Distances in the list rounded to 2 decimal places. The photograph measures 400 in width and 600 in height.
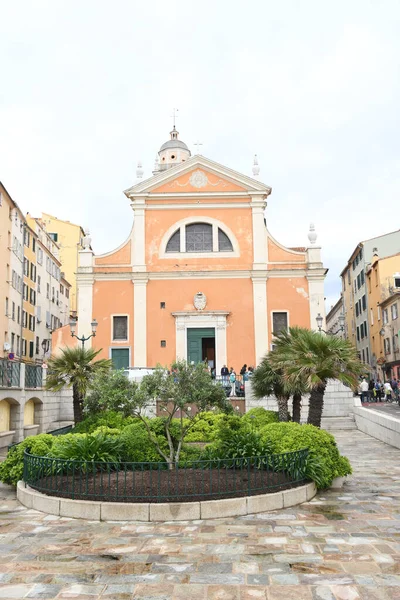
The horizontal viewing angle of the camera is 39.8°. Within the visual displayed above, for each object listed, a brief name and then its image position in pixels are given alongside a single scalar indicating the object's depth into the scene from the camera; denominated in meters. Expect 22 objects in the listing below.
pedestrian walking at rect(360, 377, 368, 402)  32.64
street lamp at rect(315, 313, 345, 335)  26.05
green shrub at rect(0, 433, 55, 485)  11.16
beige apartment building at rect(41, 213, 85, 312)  53.31
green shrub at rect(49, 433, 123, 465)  10.50
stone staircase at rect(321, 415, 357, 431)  23.72
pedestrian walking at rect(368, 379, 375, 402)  35.97
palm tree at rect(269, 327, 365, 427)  13.55
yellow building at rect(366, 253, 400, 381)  43.31
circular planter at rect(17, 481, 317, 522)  8.57
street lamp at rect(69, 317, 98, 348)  24.03
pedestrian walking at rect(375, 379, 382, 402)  35.34
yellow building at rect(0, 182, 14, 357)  35.88
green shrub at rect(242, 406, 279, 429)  17.64
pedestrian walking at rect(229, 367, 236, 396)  25.12
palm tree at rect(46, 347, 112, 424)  17.50
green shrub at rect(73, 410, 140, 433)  16.70
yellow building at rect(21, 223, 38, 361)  41.38
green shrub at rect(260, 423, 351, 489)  10.38
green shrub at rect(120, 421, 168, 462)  11.84
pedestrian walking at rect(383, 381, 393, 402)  35.12
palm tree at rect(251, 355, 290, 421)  17.73
